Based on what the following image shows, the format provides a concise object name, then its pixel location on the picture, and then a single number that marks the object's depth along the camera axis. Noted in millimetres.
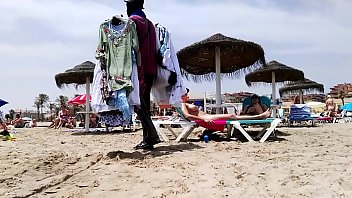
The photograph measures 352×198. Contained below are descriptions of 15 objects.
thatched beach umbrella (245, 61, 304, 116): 13500
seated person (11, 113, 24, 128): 19375
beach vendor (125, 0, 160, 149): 4566
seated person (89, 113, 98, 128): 16769
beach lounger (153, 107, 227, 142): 6039
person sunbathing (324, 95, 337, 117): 17312
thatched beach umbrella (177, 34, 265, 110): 8883
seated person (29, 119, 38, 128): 21772
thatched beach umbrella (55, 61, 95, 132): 12567
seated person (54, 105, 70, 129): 16609
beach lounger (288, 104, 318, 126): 12203
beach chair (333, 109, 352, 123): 17283
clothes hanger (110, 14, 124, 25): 4402
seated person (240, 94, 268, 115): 7145
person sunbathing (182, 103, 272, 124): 6035
